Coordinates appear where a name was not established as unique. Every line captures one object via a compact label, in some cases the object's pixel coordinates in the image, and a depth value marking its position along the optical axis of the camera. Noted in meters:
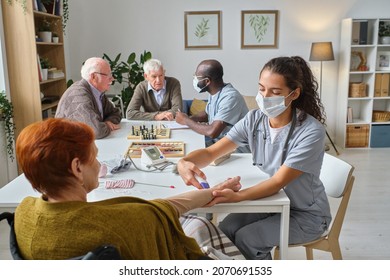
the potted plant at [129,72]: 4.67
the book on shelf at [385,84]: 4.96
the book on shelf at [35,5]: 3.62
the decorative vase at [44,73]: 3.89
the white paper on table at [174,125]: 2.93
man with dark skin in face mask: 2.63
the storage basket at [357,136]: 5.08
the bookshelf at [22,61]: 3.49
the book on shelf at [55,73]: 4.11
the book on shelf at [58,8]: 4.20
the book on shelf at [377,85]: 4.96
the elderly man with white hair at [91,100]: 2.55
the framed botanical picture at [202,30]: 4.91
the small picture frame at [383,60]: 5.01
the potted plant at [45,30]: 3.96
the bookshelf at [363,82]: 4.87
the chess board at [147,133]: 2.60
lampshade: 4.74
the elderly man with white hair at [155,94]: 3.47
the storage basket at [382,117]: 5.08
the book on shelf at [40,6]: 3.77
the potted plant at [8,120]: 3.41
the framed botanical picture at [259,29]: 4.92
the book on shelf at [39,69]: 3.70
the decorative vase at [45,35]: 3.95
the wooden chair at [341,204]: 1.78
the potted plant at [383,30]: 4.89
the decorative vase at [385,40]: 4.85
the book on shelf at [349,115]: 5.04
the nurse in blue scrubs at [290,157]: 1.64
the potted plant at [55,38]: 4.21
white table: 1.54
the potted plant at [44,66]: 3.91
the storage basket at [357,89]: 4.98
